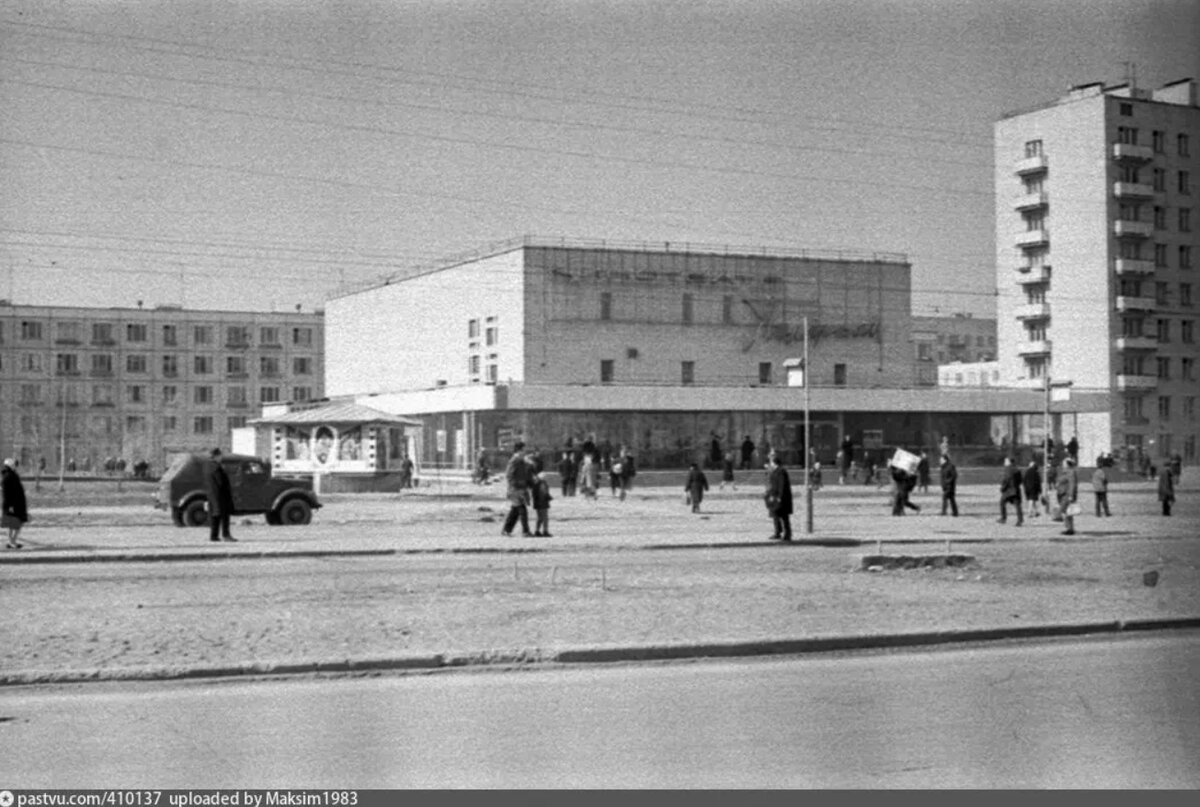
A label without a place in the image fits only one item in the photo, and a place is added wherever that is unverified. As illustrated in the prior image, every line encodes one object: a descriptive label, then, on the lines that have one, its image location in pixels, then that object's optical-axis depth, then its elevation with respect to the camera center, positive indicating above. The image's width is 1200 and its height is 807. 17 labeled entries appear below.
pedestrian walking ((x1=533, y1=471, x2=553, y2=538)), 28.45 -1.29
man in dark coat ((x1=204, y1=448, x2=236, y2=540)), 26.39 -1.08
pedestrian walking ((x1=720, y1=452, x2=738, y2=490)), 58.59 -1.29
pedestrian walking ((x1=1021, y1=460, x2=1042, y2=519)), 35.97 -1.13
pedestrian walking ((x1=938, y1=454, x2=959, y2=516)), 37.28 -1.16
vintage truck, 31.33 -1.13
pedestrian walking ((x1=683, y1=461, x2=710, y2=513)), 39.69 -1.30
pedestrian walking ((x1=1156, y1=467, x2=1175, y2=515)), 37.28 -1.34
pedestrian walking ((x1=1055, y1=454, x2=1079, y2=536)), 30.62 -1.12
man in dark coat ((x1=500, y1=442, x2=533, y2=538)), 28.02 -0.93
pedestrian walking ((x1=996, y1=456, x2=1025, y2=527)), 34.06 -1.22
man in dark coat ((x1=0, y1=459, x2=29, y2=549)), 24.50 -1.03
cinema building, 70.94 +4.67
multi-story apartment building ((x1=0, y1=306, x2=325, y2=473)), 89.50 +4.47
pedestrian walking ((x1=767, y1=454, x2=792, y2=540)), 27.48 -1.09
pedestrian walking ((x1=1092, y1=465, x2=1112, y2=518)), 36.88 -1.29
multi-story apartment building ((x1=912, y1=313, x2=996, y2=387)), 120.75 +8.32
